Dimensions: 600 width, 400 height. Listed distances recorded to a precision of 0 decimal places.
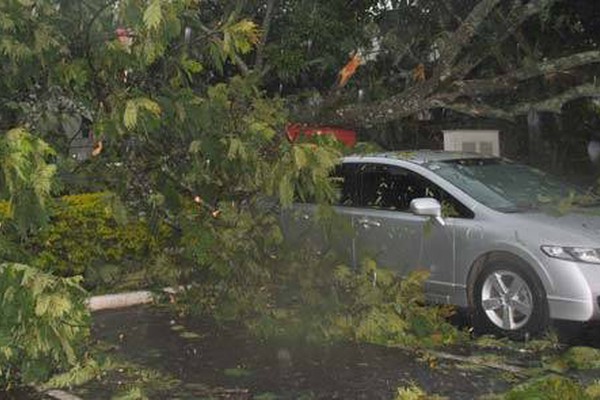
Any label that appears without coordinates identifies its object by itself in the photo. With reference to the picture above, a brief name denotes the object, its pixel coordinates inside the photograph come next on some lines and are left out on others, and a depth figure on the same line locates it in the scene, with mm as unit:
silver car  6820
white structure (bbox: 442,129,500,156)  11594
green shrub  8984
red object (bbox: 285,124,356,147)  6406
